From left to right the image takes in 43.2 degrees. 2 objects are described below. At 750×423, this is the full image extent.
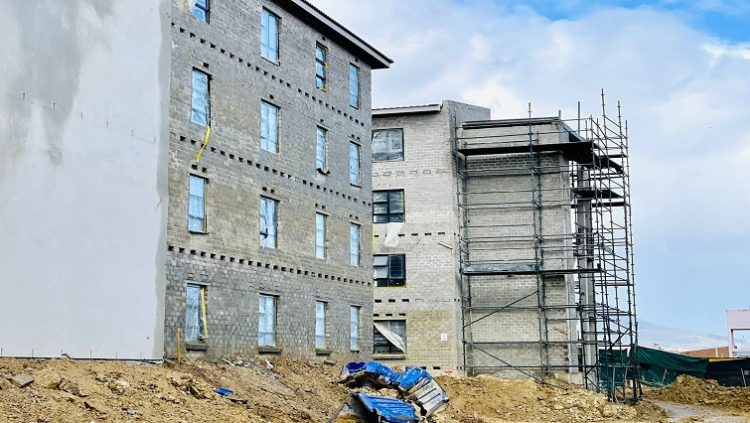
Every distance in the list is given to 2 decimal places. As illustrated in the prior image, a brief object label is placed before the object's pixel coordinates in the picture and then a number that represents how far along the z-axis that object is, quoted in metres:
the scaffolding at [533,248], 36.28
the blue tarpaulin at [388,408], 20.92
